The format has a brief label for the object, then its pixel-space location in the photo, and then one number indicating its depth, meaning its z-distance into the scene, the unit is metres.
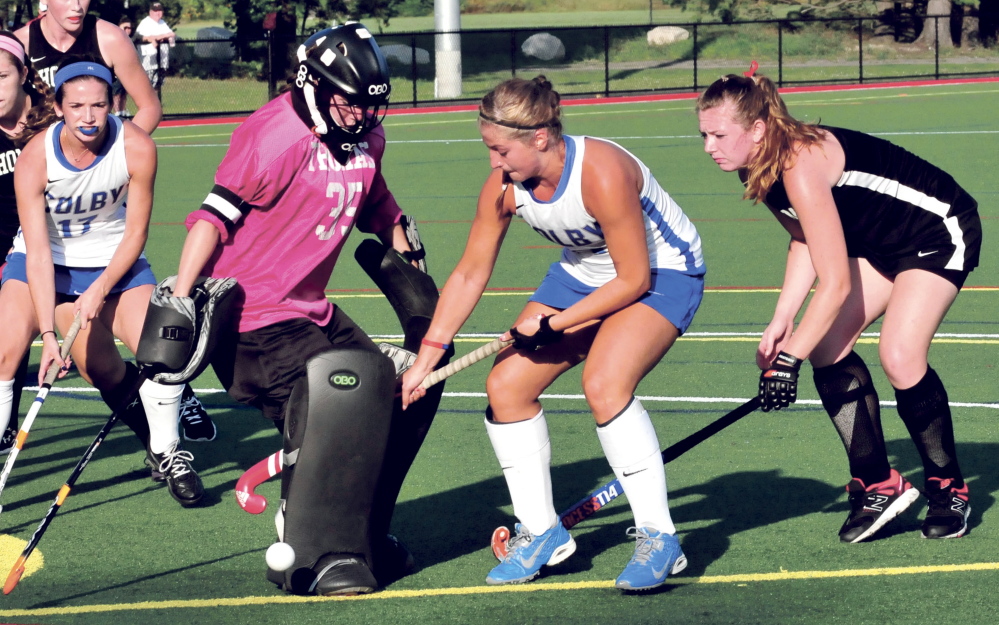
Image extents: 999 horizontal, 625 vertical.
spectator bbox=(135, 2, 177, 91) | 53.00
